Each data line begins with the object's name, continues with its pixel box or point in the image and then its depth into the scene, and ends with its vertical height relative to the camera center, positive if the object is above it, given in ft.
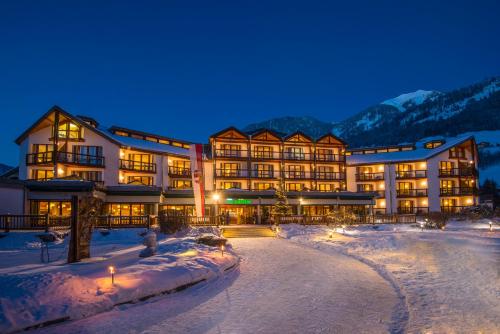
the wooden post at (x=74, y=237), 42.72 -4.26
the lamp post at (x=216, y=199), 126.55 -0.05
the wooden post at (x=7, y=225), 72.42 -4.64
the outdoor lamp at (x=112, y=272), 29.18 -5.86
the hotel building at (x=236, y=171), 115.65 +11.24
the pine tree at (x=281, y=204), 120.06 -2.06
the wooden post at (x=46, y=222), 74.94 -4.28
